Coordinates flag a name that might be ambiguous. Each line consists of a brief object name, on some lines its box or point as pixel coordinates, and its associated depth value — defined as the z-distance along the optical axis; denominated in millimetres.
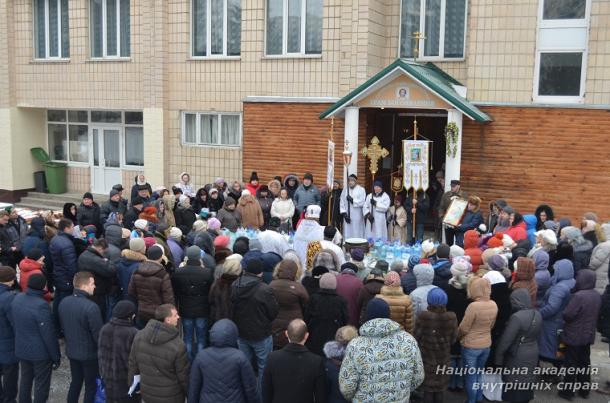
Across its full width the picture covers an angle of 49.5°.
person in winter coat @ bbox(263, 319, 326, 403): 5645
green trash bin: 20844
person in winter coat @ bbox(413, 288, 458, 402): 7066
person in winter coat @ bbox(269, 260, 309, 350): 7469
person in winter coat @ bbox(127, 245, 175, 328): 7855
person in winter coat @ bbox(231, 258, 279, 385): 7281
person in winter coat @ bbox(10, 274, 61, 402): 7242
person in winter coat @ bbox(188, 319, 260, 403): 5875
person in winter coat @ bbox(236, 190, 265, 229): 12781
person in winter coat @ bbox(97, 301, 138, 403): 6656
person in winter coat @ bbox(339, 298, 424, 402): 5547
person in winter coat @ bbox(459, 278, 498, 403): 7363
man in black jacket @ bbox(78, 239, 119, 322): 8633
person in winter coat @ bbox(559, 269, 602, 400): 7898
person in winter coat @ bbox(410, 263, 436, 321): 7613
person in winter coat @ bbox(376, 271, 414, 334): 7238
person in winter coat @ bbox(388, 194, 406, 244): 13219
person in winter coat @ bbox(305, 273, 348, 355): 7203
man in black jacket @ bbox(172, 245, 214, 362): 8133
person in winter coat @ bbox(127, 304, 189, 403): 6176
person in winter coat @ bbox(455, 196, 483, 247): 12109
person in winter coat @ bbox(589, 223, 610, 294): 9328
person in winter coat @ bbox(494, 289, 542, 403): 7461
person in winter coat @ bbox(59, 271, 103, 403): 7129
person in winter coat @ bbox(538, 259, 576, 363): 8047
